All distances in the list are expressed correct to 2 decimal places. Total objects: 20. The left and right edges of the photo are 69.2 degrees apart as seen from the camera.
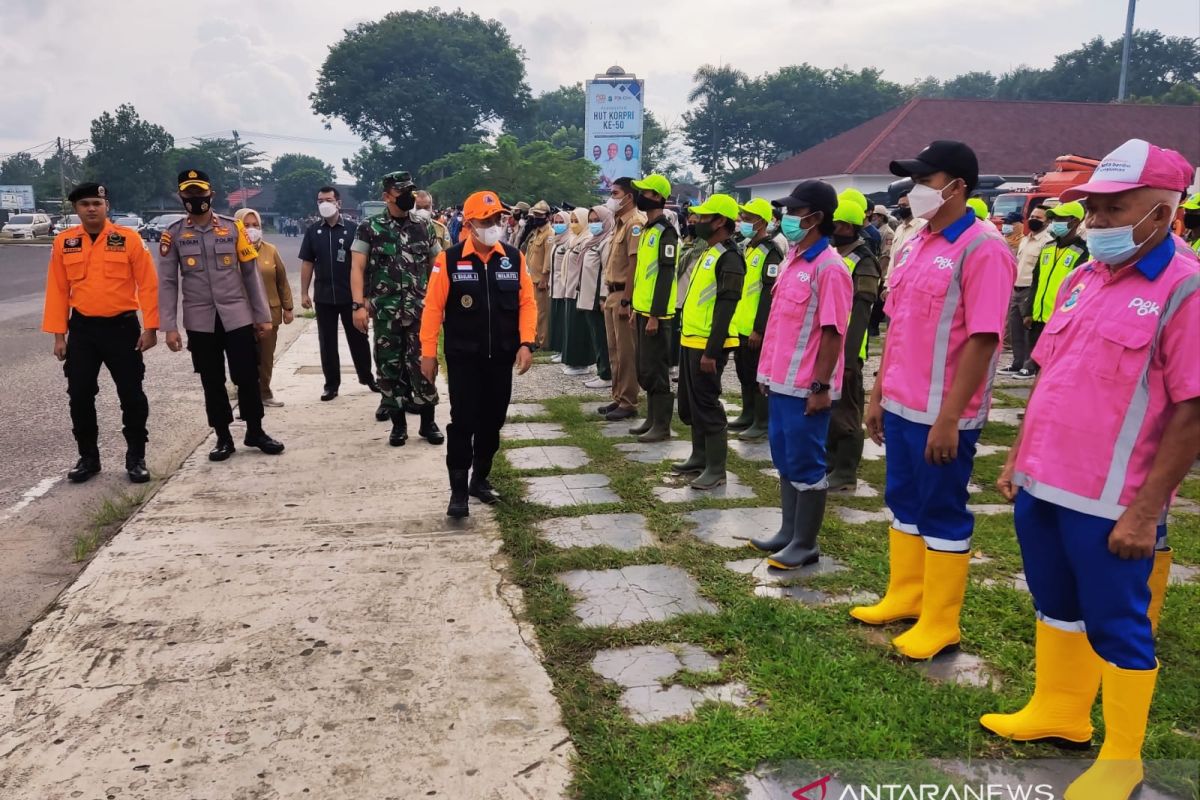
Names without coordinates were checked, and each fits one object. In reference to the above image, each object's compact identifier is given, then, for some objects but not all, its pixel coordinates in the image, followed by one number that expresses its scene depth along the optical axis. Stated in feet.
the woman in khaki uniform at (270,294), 25.03
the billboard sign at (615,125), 80.28
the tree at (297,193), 283.59
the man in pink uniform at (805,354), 12.87
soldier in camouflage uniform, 21.17
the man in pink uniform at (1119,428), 7.28
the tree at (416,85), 182.39
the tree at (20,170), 285.64
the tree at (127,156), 176.04
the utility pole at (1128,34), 92.19
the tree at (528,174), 94.79
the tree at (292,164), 368.48
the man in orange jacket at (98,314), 17.76
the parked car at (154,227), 128.26
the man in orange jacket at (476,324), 15.75
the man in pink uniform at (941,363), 9.99
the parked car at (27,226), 120.47
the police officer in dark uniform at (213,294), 19.22
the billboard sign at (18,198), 194.08
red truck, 45.34
